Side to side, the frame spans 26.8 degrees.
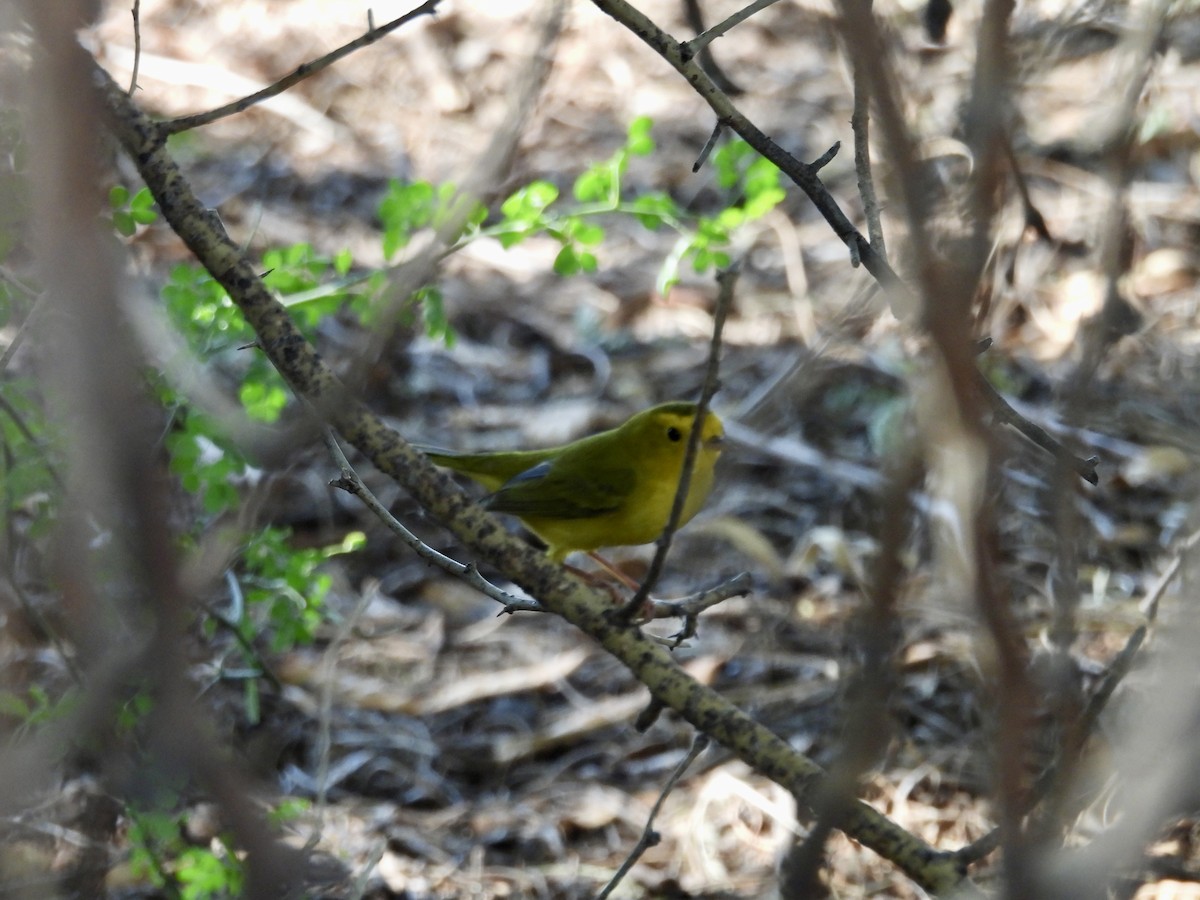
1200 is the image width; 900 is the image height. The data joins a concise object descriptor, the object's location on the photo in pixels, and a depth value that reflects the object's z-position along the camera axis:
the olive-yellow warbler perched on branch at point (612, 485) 8.35
